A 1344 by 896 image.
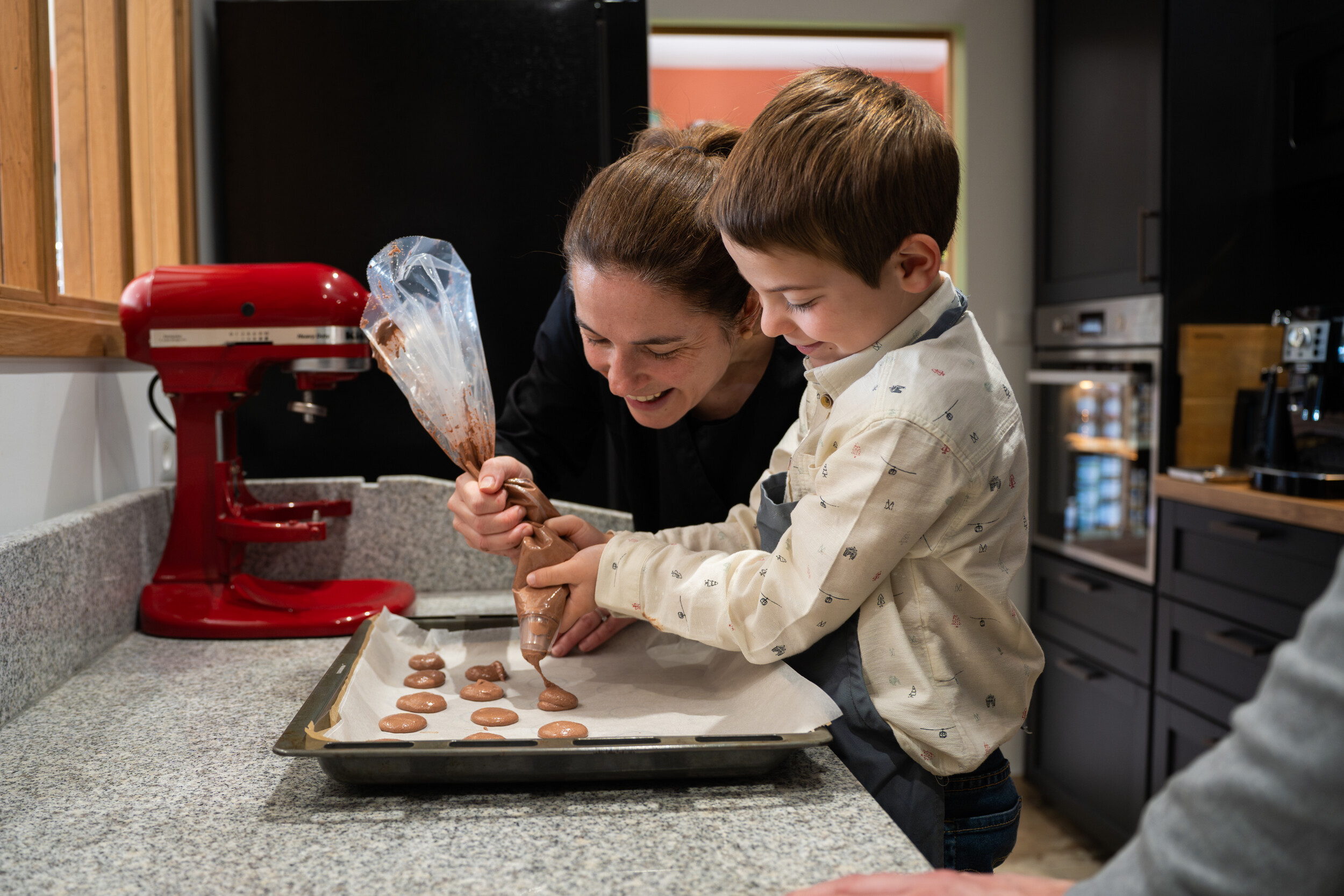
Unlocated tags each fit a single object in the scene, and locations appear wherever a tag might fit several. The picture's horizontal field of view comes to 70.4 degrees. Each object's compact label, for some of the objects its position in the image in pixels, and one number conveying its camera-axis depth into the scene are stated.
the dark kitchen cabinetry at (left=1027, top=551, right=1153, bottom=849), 2.36
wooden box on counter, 2.31
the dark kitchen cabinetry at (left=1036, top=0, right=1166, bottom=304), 2.34
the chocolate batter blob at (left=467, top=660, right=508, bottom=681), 0.90
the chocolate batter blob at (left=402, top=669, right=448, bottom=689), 0.88
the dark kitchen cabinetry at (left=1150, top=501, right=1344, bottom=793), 1.85
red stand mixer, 1.12
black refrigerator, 1.55
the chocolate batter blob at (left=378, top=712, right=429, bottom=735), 0.75
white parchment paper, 0.75
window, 1.08
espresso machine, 1.82
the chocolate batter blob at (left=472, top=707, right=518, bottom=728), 0.78
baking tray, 0.63
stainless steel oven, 2.36
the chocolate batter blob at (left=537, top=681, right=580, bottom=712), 0.83
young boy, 0.71
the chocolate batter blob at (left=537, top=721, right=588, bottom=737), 0.75
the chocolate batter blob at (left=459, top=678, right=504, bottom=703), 0.85
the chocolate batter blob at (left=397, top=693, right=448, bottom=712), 0.82
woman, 0.96
